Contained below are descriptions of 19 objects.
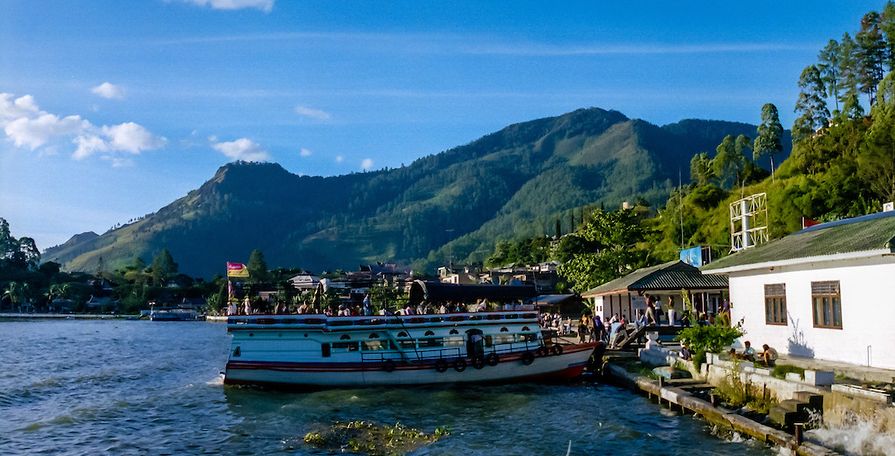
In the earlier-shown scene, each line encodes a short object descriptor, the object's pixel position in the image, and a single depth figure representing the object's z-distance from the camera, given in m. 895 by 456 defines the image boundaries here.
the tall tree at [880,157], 60.94
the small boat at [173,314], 163.88
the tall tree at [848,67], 79.31
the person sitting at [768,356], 20.91
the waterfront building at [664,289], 39.47
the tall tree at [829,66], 83.19
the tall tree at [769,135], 97.19
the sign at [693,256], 49.21
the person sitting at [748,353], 21.59
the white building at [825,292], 18.91
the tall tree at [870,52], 78.00
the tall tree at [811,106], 81.06
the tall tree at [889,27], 75.94
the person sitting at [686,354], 24.82
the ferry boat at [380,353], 30.12
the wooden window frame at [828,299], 20.61
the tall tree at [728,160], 106.19
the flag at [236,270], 35.84
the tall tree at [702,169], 110.88
